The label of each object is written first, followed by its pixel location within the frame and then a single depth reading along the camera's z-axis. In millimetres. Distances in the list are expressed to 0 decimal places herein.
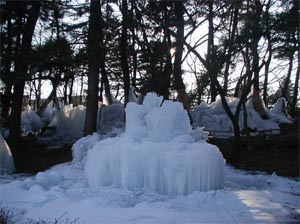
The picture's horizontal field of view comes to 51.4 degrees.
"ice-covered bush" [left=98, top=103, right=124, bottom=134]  14901
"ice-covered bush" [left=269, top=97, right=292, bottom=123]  14924
